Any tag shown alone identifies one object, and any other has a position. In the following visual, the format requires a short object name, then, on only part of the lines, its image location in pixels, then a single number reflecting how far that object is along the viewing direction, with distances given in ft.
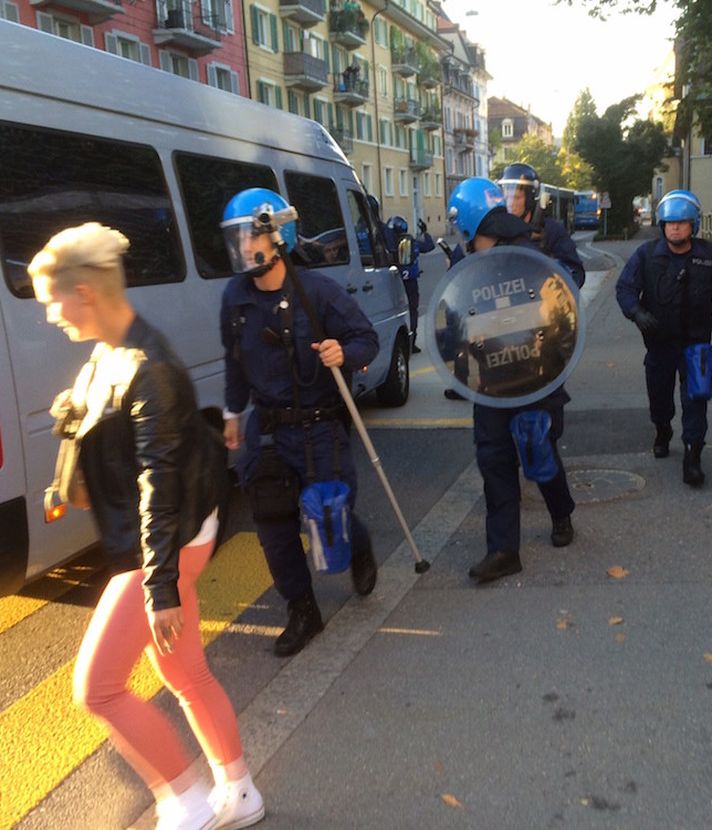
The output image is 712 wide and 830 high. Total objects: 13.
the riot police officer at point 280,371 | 11.96
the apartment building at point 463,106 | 262.67
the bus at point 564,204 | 142.66
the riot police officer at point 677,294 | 19.43
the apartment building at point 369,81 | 145.59
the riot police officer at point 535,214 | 19.36
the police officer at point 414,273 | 42.35
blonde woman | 7.70
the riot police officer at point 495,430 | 14.56
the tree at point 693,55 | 52.21
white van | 12.25
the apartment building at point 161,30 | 95.61
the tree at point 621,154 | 179.42
